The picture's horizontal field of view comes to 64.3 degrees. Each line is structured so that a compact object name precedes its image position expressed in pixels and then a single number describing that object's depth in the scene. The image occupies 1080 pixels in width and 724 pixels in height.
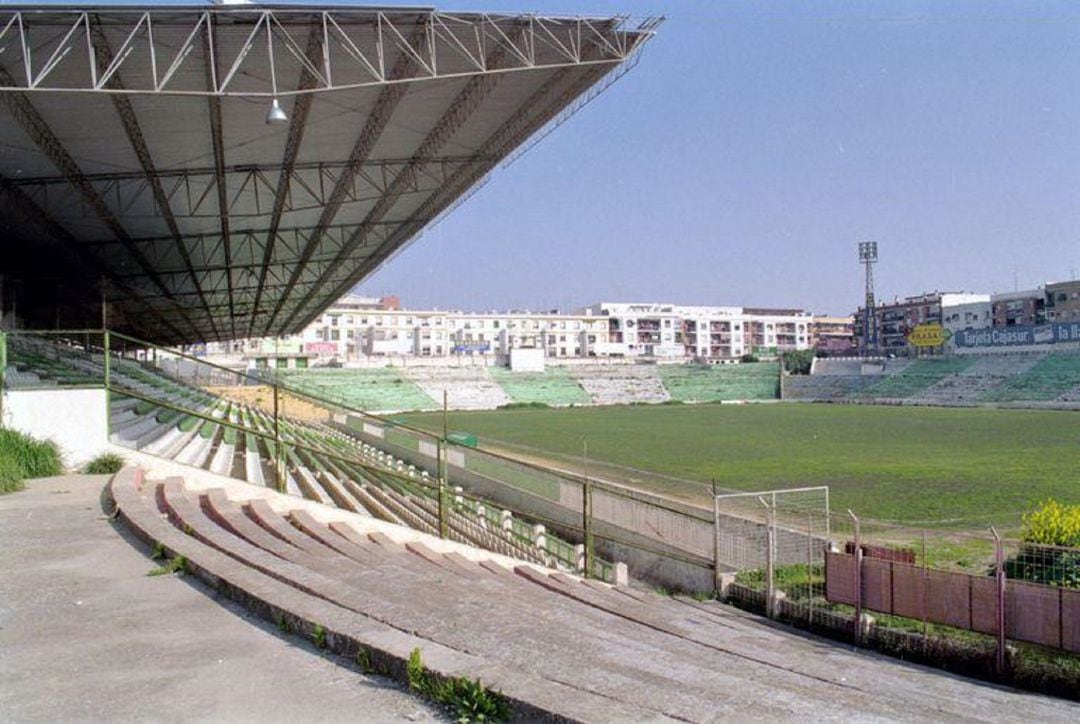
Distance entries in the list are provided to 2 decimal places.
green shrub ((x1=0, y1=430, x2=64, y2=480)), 10.04
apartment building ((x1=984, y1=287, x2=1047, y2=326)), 100.31
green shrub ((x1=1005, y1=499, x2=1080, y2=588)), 7.74
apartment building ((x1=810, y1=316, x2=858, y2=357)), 156.00
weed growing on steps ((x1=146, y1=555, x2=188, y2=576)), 6.12
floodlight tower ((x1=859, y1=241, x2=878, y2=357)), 101.75
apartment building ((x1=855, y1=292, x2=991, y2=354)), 112.56
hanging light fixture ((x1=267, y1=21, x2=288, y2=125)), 11.84
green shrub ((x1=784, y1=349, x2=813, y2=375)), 106.69
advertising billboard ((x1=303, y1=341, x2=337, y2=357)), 108.43
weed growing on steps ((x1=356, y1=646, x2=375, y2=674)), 4.04
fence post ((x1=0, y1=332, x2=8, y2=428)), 10.21
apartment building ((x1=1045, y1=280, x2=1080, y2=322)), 93.38
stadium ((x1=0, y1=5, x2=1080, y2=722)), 4.47
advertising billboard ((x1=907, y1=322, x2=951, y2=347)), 84.50
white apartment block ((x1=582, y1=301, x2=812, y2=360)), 142.38
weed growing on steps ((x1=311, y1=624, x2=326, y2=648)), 4.38
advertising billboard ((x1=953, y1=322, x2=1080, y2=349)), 71.94
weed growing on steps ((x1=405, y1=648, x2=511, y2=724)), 3.42
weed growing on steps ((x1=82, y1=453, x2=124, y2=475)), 10.50
